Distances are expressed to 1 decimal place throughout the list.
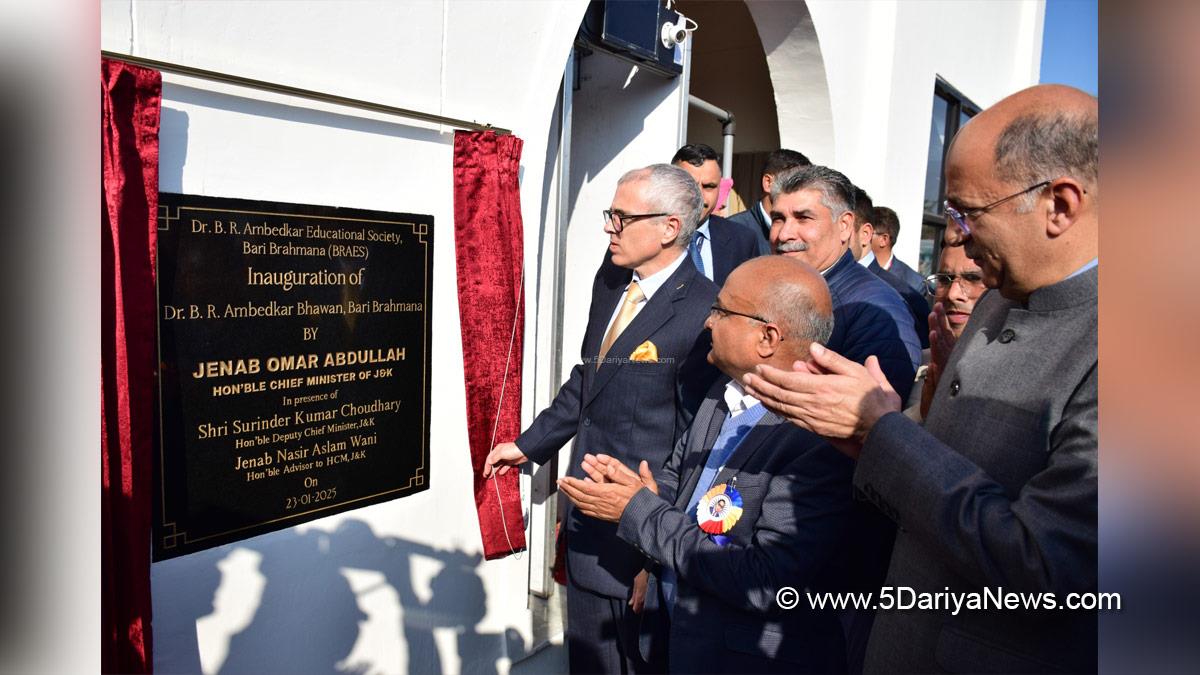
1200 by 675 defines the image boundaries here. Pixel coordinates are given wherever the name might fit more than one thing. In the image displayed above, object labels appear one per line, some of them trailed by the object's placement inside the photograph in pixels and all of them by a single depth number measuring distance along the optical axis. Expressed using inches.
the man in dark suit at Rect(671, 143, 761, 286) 137.6
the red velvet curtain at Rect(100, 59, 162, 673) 67.0
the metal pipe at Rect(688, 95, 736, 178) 203.9
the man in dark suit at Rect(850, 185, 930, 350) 148.3
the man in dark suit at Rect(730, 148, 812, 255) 150.6
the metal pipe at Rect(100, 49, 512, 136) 70.3
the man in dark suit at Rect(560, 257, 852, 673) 61.9
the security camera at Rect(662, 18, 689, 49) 144.5
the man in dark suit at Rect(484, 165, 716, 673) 95.7
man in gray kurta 40.4
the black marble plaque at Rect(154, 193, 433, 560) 77.5
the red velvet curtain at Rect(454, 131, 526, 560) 105.2
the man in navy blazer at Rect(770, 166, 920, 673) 68.1
